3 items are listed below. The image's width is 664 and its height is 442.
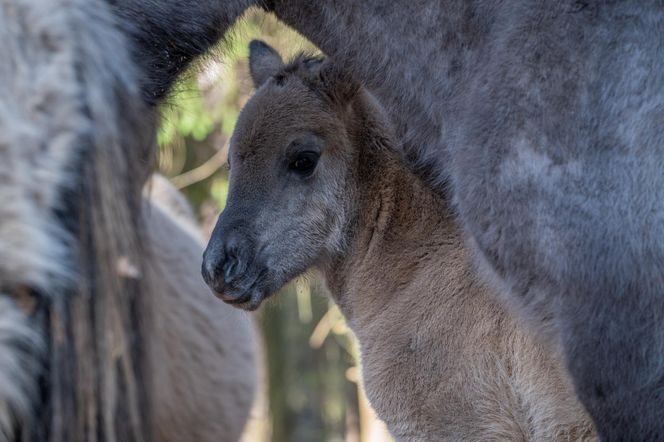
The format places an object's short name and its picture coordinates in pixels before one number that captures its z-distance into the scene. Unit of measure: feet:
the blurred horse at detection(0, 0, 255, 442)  12.53
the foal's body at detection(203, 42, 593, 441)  21.77
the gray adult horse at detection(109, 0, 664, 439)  16.01
